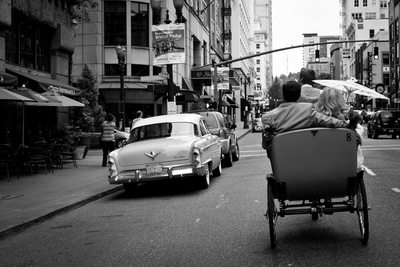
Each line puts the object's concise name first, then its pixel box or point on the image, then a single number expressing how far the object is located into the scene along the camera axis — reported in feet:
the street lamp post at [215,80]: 116.57
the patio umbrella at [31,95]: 46.72
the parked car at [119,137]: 83.46
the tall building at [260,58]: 618.44
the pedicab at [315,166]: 20.12
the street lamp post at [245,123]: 185.09
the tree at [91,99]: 95.13
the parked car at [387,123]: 105.60
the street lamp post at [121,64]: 72.91
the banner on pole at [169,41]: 61.72
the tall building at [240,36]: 302.55
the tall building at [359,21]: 388.33
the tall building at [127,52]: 122.52
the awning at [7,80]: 43.24
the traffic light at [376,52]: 128.20
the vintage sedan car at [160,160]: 37.09
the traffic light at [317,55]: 113.99
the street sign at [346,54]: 321.03
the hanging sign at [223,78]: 123.03
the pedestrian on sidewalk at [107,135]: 59.11
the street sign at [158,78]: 85.03
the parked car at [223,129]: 56.34
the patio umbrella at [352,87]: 27.55
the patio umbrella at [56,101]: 51.41
